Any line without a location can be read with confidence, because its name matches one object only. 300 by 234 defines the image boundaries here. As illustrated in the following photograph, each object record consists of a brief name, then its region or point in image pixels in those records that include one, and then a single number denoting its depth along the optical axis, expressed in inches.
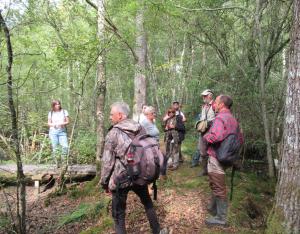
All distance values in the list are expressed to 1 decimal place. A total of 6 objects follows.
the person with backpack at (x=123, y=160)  177.2
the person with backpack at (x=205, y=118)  299.4
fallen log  386.3
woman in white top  386.9
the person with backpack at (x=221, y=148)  207.2
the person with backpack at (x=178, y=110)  370.6
